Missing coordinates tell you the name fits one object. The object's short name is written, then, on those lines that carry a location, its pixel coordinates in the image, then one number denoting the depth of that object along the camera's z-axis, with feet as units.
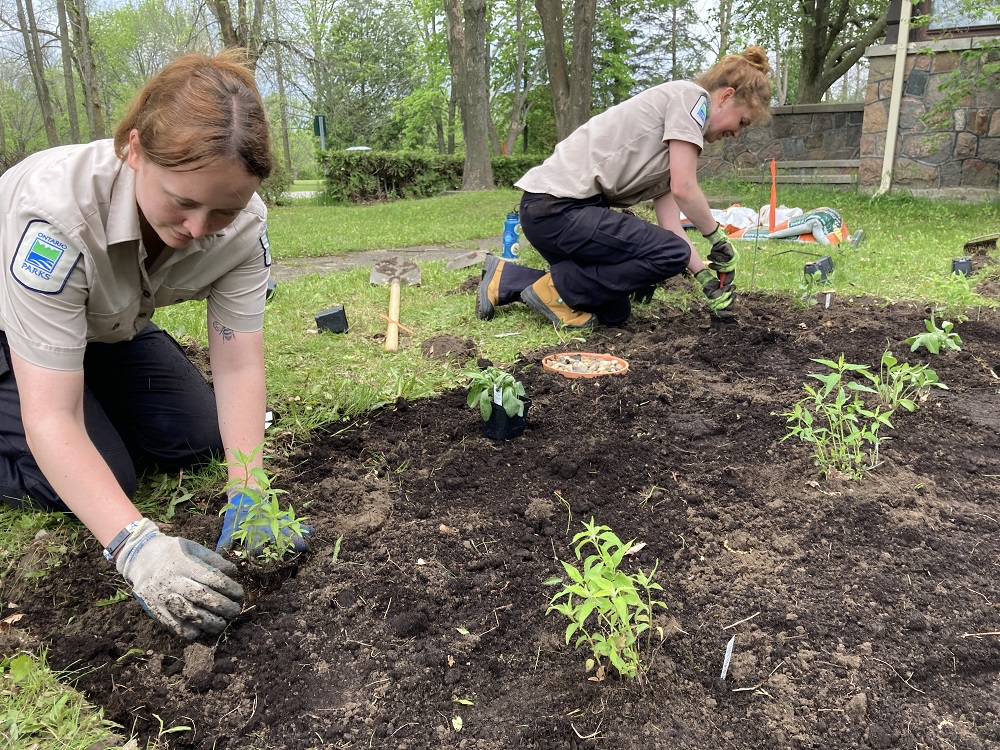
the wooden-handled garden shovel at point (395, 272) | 15.40
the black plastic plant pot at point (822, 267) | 13.42
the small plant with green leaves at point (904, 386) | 6.59
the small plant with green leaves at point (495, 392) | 7.17
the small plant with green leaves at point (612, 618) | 3.87
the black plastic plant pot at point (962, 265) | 13.62
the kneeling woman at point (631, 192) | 10.19
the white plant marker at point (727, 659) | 4.18
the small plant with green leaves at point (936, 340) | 8.21
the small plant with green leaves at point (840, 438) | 5.98
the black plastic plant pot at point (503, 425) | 7.30
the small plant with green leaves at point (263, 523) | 5.02
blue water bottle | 16.83
